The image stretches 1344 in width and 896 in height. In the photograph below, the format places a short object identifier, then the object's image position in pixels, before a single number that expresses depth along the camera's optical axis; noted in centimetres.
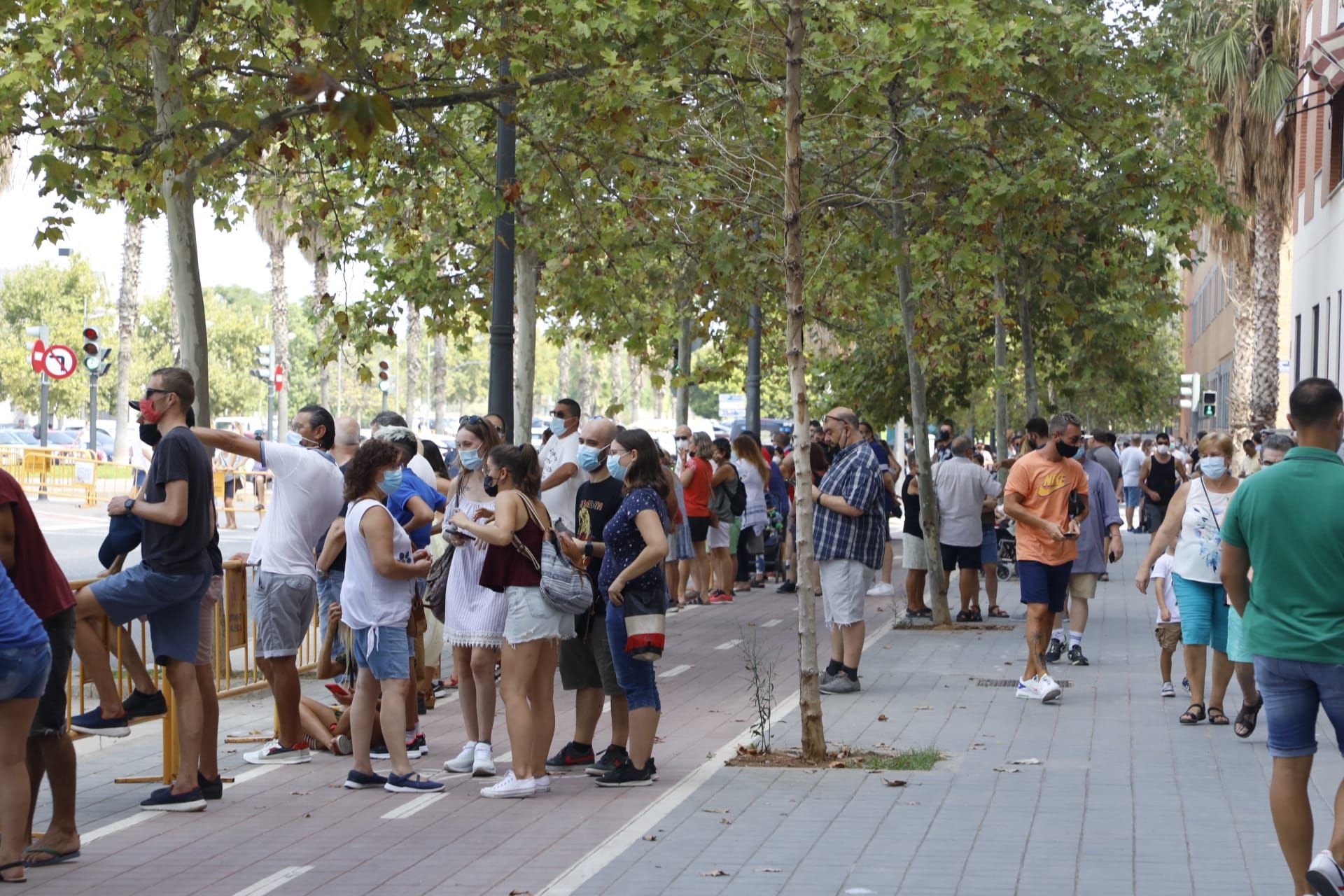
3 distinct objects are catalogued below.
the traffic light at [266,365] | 4838
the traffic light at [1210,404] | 4388
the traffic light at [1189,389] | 4984
